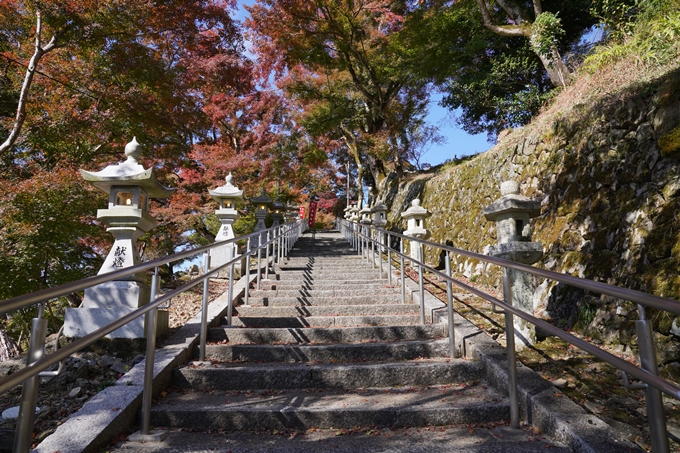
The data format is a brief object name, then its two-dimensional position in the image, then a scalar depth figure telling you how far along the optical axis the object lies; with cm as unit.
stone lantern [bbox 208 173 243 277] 816
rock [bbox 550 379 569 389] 288
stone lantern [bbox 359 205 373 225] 1389
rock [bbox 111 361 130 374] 344
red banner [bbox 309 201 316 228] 2286
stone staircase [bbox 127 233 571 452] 230
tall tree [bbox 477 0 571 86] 804
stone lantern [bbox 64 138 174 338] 379
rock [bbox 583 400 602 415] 253
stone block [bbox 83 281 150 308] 392
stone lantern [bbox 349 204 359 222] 1753
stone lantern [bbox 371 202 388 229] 1141
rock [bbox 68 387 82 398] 296
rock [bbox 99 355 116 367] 350
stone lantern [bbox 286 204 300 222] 1858
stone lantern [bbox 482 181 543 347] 389
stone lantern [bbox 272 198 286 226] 1423
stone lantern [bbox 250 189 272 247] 1134
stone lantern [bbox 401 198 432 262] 798
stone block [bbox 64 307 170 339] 372
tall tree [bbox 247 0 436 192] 1119
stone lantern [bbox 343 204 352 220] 2024
